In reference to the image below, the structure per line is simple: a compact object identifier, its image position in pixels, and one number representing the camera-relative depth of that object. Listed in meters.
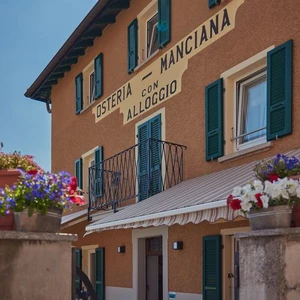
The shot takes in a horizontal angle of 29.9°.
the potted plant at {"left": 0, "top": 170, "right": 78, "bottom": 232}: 5.01
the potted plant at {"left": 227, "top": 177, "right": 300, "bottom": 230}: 5.14
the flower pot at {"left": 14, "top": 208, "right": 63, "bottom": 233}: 5.00
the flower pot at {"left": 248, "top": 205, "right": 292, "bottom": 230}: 5.13
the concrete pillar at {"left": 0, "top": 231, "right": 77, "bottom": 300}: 4.78
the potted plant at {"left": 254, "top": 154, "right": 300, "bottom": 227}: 5.47
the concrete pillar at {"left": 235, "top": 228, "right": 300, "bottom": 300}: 4.87
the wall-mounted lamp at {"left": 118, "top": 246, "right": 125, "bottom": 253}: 14.95
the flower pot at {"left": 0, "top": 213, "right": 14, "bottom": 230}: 5.15
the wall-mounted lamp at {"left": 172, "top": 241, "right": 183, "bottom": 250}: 11.97
